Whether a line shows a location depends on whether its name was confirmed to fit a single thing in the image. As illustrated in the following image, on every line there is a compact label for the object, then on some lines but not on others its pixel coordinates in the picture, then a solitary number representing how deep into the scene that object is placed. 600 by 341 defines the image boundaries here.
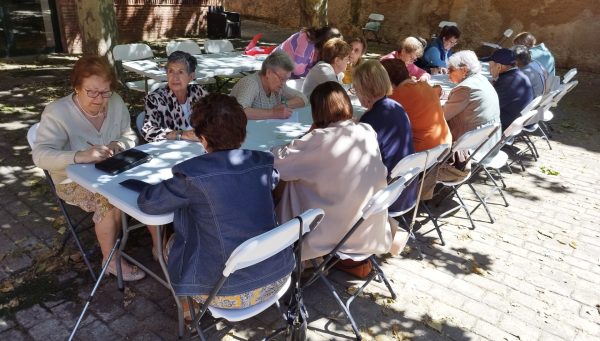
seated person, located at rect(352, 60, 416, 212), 3.22
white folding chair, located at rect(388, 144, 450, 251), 2.82
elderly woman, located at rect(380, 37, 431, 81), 5.66
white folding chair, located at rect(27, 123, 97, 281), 3.12
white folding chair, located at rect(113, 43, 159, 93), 6.26
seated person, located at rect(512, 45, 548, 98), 5.66
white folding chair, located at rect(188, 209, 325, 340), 1.87
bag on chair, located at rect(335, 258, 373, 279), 3.45
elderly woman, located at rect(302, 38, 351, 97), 4.46
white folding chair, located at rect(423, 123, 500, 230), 3.54
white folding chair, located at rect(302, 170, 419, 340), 2.39
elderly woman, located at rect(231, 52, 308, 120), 3.88
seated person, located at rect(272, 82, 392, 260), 2.60
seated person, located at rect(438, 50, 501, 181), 4.11
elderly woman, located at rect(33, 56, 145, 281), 2.84
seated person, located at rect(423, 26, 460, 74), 6.69
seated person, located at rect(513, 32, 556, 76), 6.98
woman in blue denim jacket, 2.10
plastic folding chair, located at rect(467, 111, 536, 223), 3.99
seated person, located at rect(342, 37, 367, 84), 5.38
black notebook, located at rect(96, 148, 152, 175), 2.64
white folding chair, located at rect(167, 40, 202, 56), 7.00
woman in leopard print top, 3.42
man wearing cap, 4.98
